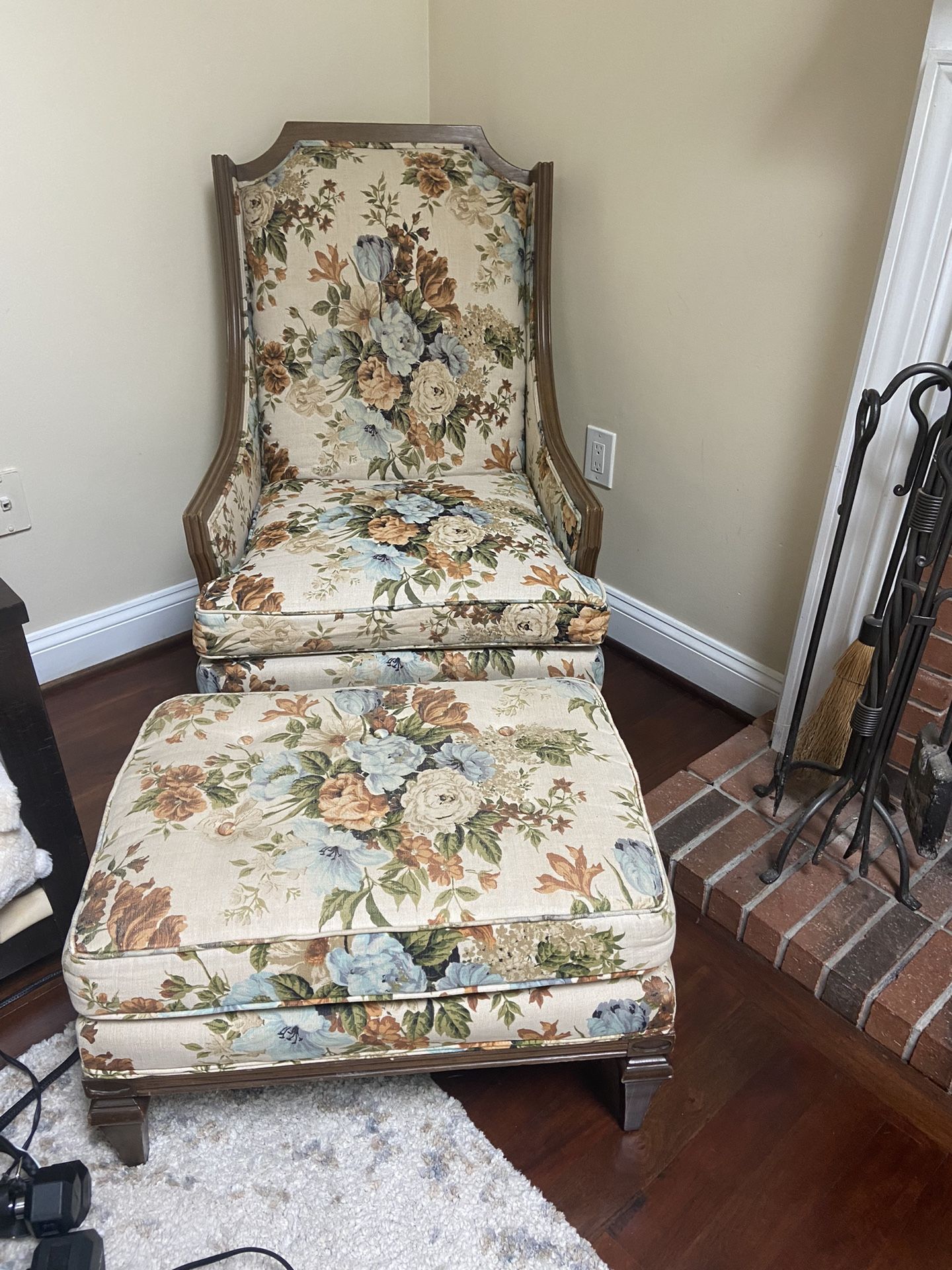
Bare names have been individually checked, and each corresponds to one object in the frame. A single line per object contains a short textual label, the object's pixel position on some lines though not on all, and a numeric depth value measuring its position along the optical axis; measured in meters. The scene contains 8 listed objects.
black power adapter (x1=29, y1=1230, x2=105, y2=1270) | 0.90
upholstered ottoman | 0.92
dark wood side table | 1.04
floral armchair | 1.41
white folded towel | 1.03
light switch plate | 1.66
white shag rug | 0.97
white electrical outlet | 1.89
